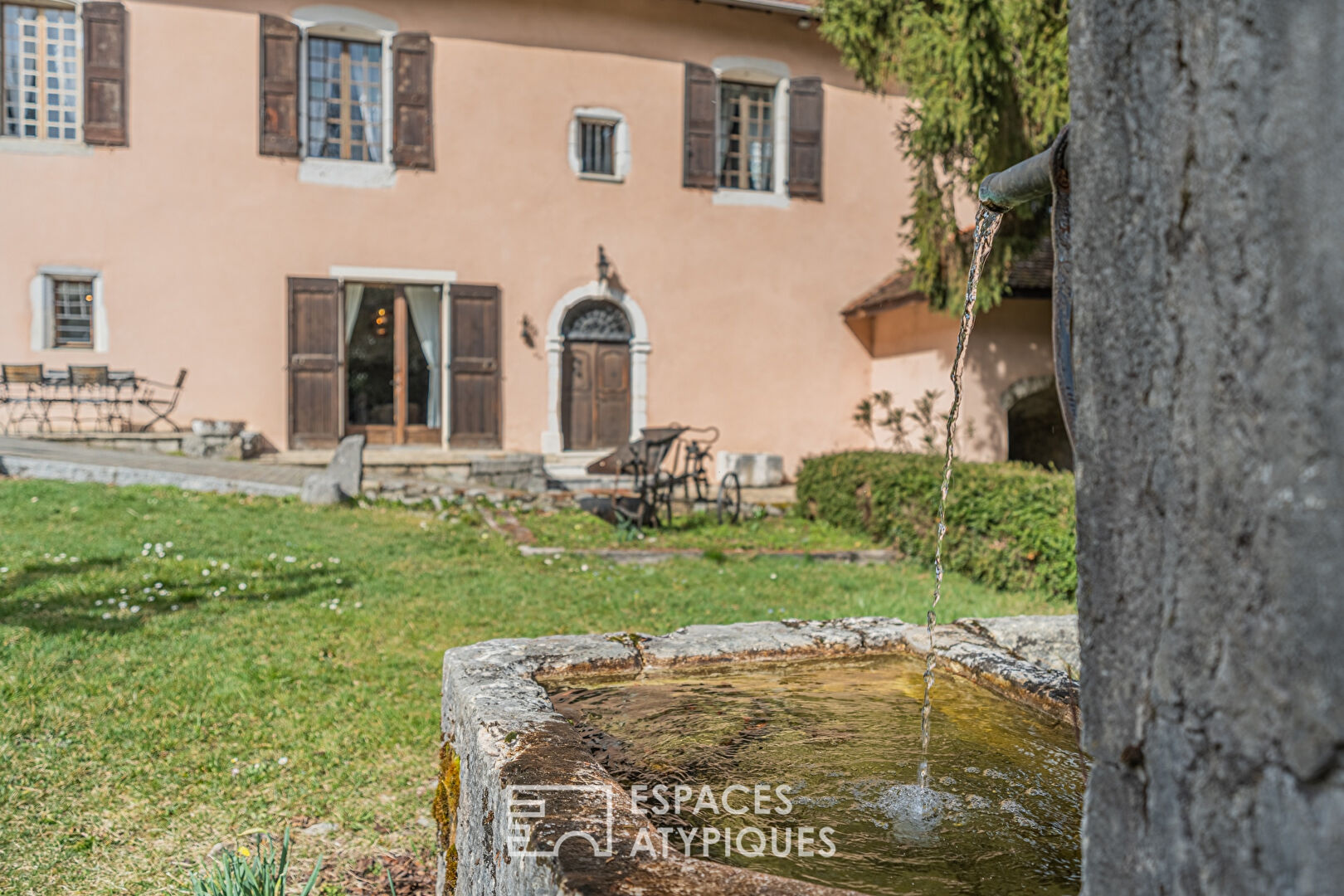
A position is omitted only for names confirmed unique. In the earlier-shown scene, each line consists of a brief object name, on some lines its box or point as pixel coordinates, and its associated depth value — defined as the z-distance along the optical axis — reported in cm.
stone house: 1185
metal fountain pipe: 143
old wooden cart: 912
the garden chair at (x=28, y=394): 1134
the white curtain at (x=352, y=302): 1309
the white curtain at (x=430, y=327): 1334
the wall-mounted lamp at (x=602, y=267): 1323
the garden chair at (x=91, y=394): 1141
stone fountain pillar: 79
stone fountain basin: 148
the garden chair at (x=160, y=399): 1192
